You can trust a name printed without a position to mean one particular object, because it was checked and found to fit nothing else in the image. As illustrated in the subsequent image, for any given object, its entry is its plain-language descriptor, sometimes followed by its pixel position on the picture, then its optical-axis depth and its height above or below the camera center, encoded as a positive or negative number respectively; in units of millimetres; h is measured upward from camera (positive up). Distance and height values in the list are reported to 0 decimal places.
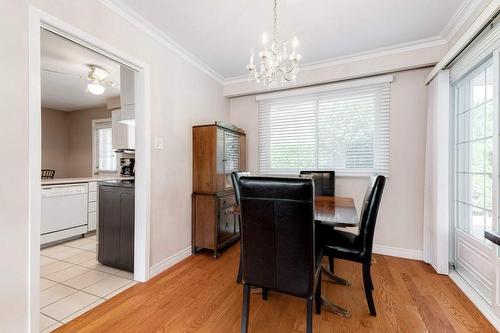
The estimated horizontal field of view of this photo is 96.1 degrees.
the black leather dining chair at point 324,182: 2846 -217
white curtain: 2337 -56
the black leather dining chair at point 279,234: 1198 -394
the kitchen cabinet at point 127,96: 2758 +872
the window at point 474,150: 1924 +146
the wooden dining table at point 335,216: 1459 -364
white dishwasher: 3146 -703
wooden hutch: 2832 -309
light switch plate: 2381 +231
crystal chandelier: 1721 +818
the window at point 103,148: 5234 +392
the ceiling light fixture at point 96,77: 3223 +1279
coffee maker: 3689 -26
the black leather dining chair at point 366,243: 1676 -625
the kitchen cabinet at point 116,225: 2389 -674
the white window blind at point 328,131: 2924 +486
